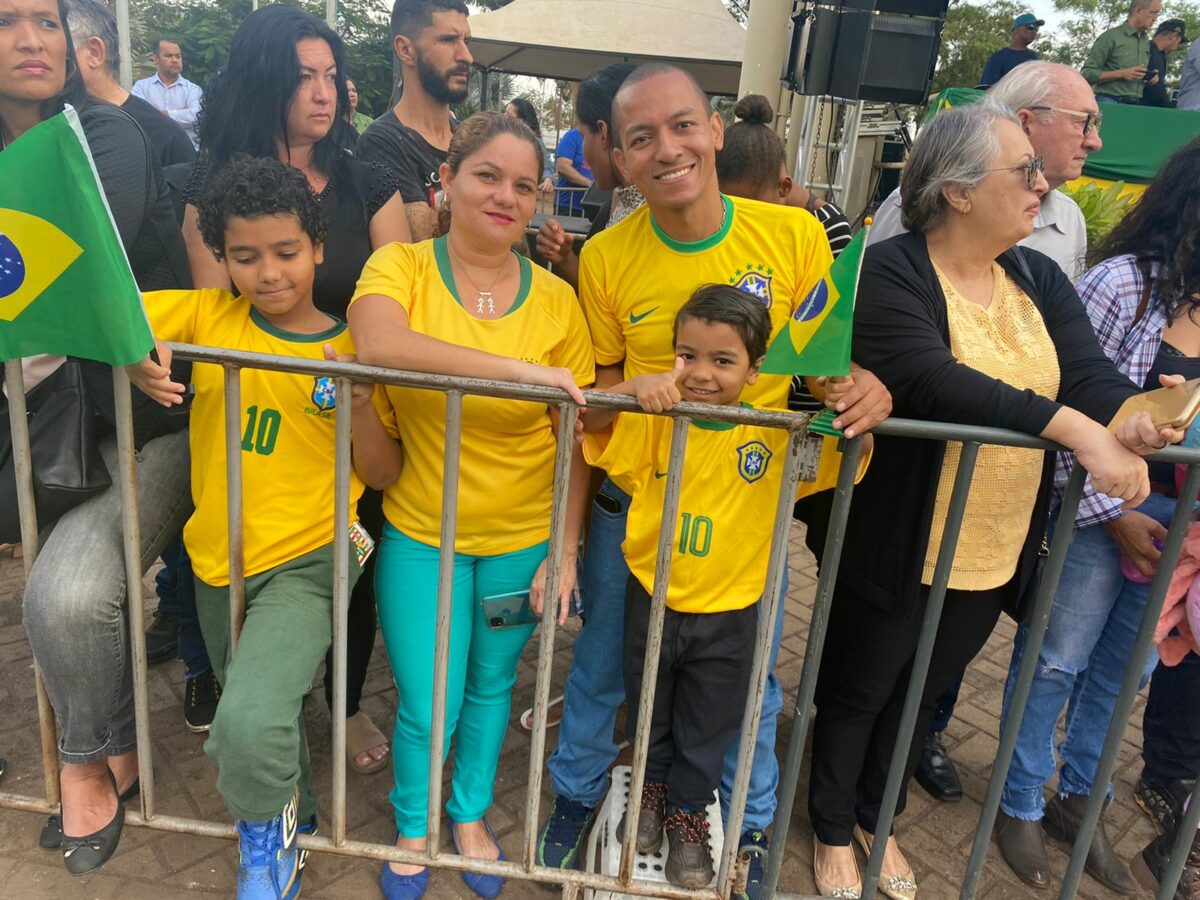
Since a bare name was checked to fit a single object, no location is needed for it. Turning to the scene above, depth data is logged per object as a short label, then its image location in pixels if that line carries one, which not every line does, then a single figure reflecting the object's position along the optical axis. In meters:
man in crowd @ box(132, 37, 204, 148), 10.92
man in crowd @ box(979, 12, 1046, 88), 10.12
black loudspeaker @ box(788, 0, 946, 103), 6.34
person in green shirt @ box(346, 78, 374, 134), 2.97
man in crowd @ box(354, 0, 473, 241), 3.31
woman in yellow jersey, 2.24
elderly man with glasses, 2.84
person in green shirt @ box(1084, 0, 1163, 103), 9.58
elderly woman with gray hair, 2.16
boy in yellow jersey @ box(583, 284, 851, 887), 2.15
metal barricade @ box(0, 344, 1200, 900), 1.97
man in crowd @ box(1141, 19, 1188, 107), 9.92
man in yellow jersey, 2.26
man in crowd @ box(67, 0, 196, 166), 3.24
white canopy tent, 11.22
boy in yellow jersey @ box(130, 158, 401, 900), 2.17
